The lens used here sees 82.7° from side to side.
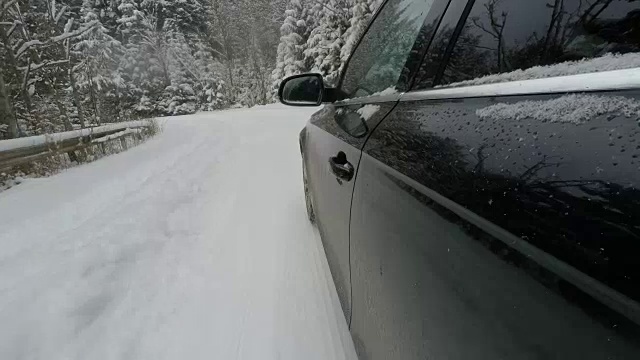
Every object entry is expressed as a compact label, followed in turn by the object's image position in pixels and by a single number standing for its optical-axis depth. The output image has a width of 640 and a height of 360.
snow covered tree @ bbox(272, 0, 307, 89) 31.39
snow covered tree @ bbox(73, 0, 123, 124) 31.23
